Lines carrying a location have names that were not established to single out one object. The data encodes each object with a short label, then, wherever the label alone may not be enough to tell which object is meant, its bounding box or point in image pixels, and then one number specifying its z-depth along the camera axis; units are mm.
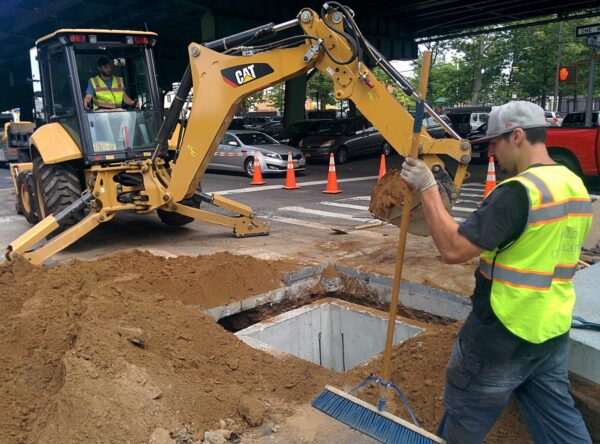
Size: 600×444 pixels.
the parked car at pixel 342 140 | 21094
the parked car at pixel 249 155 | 17219
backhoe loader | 5754
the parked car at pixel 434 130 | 17700
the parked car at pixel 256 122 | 35812
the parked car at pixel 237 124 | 27806
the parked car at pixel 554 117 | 30012
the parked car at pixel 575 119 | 19031
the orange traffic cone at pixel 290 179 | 14391
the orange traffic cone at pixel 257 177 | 15398
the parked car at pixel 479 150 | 19744
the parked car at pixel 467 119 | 22703
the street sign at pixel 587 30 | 11187
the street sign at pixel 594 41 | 11281
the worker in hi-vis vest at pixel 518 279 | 2229
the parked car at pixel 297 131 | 22516
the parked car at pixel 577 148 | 11867
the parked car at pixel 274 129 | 26683
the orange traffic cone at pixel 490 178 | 11234
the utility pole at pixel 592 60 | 11297
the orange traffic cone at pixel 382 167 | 13830
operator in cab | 7824
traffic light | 12859
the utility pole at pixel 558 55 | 36469
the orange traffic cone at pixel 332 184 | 13558
